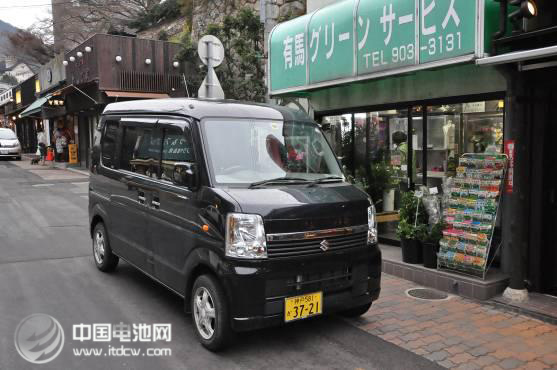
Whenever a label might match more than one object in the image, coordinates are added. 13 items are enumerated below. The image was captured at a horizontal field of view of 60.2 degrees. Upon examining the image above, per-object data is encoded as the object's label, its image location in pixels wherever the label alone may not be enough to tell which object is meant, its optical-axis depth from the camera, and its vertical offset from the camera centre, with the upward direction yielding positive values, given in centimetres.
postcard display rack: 577 -75
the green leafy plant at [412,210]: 667 -81
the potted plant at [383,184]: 810 -54
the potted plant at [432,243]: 634 -120
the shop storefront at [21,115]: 3569 +381
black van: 404 -58
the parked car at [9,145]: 2905 +72
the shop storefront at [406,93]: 557 +89
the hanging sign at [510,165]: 559 -17
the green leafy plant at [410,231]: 652 -107
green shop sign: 556 +155
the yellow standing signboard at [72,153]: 2552 +16
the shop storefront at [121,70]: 1920 +354
